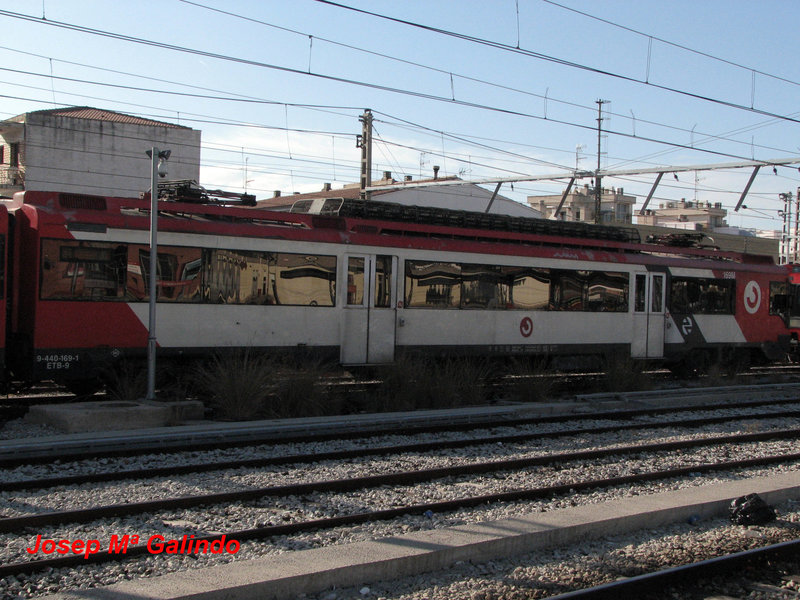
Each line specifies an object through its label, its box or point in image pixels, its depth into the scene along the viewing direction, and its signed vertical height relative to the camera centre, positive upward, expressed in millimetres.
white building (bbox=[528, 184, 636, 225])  87731 +13962
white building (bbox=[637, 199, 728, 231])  93550 +14731
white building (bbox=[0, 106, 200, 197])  40531 +8244
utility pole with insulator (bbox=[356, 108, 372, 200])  30469 +6434
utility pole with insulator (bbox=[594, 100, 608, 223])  35284 +6857
